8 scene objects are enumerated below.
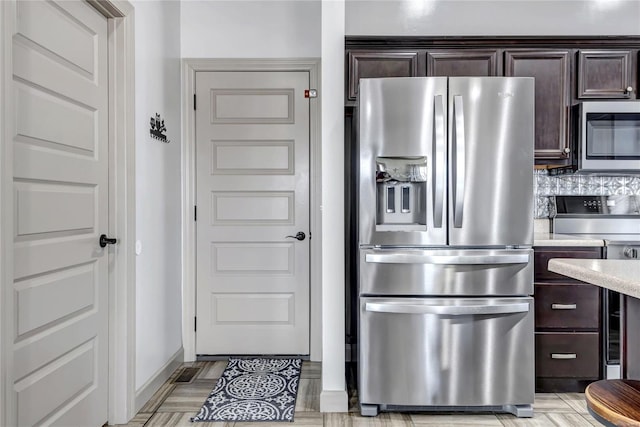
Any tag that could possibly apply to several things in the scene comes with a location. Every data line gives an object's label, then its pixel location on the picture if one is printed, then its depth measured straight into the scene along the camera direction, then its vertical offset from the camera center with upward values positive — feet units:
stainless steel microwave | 9.17 +1.40
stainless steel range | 10.16 -0.17
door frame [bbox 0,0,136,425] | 7.39 +0.01
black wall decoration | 8.66 +1.55
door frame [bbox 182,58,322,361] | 10.72 +0.46
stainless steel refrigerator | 7.60 -0.64
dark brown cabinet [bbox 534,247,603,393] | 8.63 -2.23
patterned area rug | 7.96 -3.58
